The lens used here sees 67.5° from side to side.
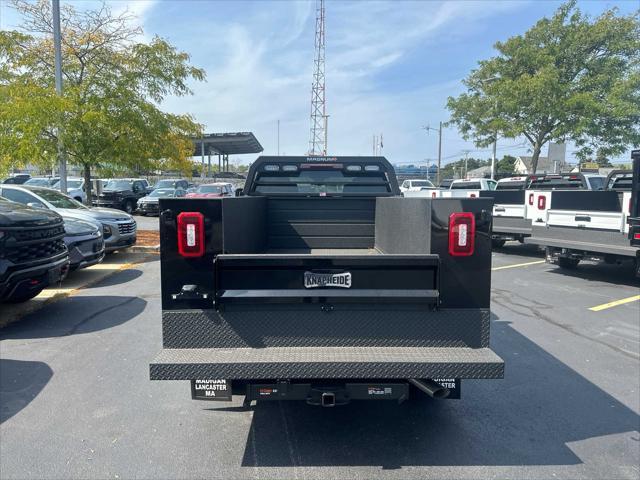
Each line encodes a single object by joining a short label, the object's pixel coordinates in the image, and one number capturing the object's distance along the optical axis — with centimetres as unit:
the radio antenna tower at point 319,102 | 7269
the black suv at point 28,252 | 552
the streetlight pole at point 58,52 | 1188
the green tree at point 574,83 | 2159
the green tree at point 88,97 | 1166
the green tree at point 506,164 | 8592
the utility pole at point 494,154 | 2638
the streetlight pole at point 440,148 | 5100
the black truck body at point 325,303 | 309
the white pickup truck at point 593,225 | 840
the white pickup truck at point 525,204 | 1078
